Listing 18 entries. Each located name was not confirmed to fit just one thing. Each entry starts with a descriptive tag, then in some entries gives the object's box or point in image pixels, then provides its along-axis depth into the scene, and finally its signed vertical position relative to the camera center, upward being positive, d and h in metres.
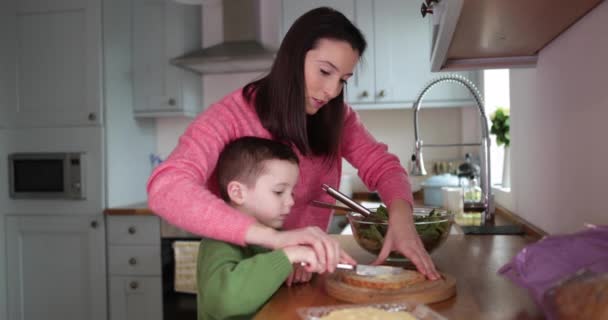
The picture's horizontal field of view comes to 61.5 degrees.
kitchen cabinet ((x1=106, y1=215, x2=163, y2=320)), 2.69 -0.61
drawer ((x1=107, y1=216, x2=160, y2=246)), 2.69 -0.43
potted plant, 2.20 +0.04
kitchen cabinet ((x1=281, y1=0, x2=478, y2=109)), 2.84 +0.47
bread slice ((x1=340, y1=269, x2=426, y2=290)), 0.85 -0.23
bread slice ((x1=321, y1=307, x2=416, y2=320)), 0.69 -0.23
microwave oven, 2.73 -0.14
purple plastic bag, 0.60 -0.14
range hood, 2.85 +0.61
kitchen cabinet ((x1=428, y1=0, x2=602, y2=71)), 0.97 +0.26
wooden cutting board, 0.81 -0.24
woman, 0.84 -0.01
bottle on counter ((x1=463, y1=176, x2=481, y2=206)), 1.94 -0.19
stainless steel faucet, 1.69 -0.07
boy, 0.79 -0.17
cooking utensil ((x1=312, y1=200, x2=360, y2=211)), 1.15 -0.14
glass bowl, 1.09 -0.19
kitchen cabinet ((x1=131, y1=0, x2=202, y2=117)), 3.01 +0.55
